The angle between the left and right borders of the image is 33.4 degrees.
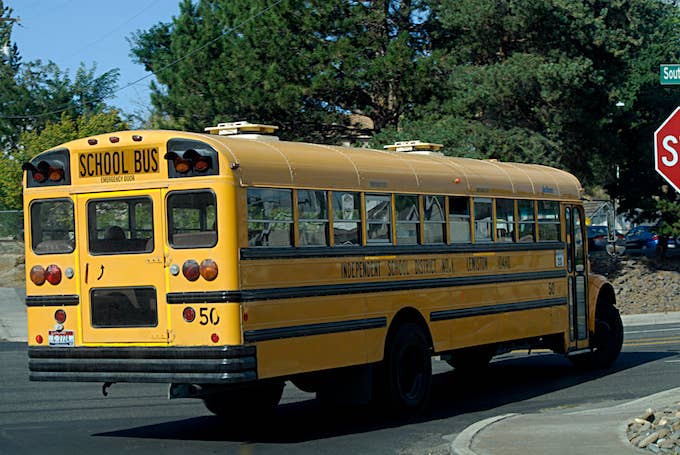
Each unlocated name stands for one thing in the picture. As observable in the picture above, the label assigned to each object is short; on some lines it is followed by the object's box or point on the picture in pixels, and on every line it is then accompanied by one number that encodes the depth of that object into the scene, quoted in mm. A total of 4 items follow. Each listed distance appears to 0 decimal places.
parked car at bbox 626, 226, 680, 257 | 53219
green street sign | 10781
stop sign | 10003
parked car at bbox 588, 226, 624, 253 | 34728
